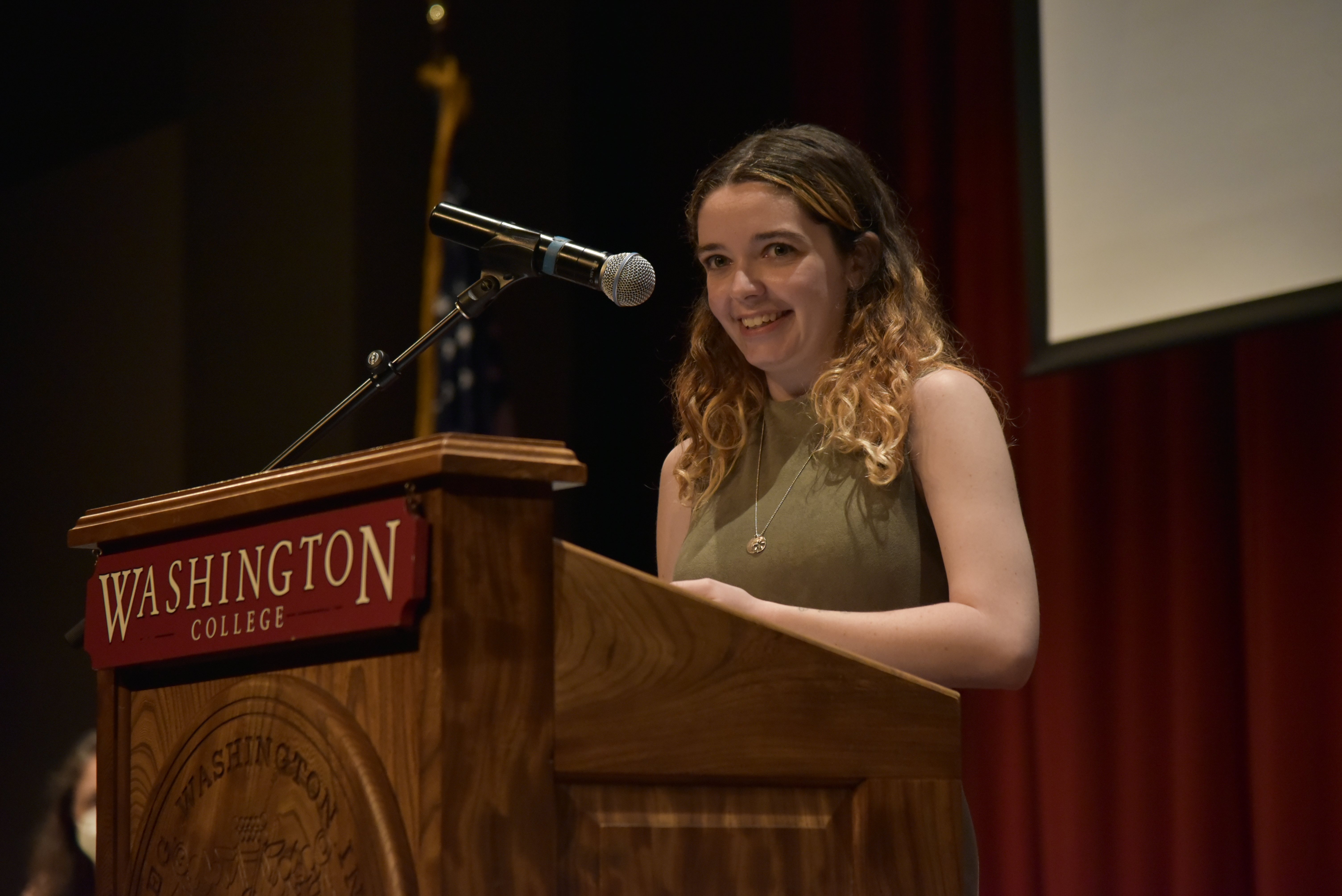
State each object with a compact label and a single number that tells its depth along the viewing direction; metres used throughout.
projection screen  5.79
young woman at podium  4.85
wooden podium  4.43
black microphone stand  4.84
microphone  4.82
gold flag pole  8.47
